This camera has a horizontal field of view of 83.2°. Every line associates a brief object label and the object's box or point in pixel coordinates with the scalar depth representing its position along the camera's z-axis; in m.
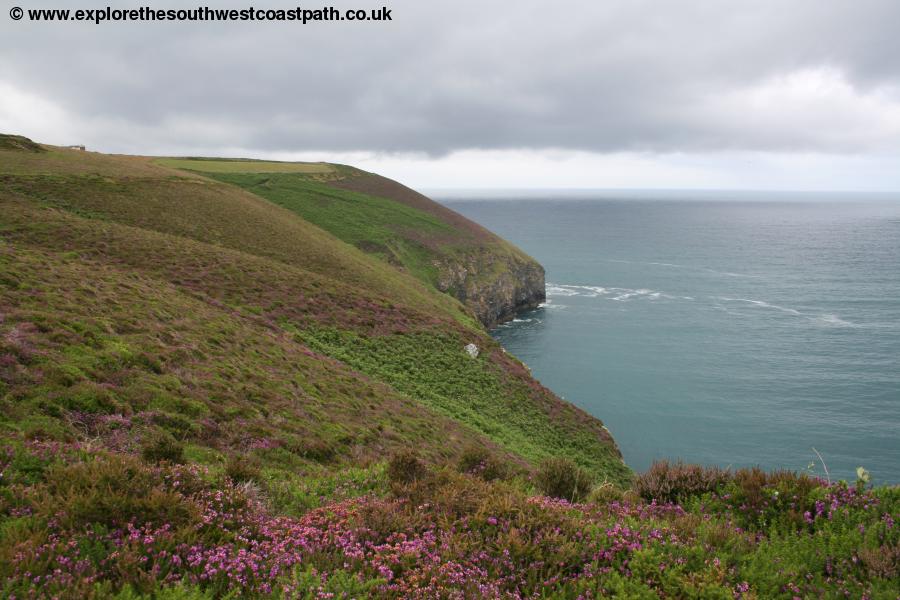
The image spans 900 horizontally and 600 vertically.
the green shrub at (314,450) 15.23
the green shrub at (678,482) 10.19
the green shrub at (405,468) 10.72
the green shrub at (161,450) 10.31
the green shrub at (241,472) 9.67
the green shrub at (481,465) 12.22
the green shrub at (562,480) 11.20
